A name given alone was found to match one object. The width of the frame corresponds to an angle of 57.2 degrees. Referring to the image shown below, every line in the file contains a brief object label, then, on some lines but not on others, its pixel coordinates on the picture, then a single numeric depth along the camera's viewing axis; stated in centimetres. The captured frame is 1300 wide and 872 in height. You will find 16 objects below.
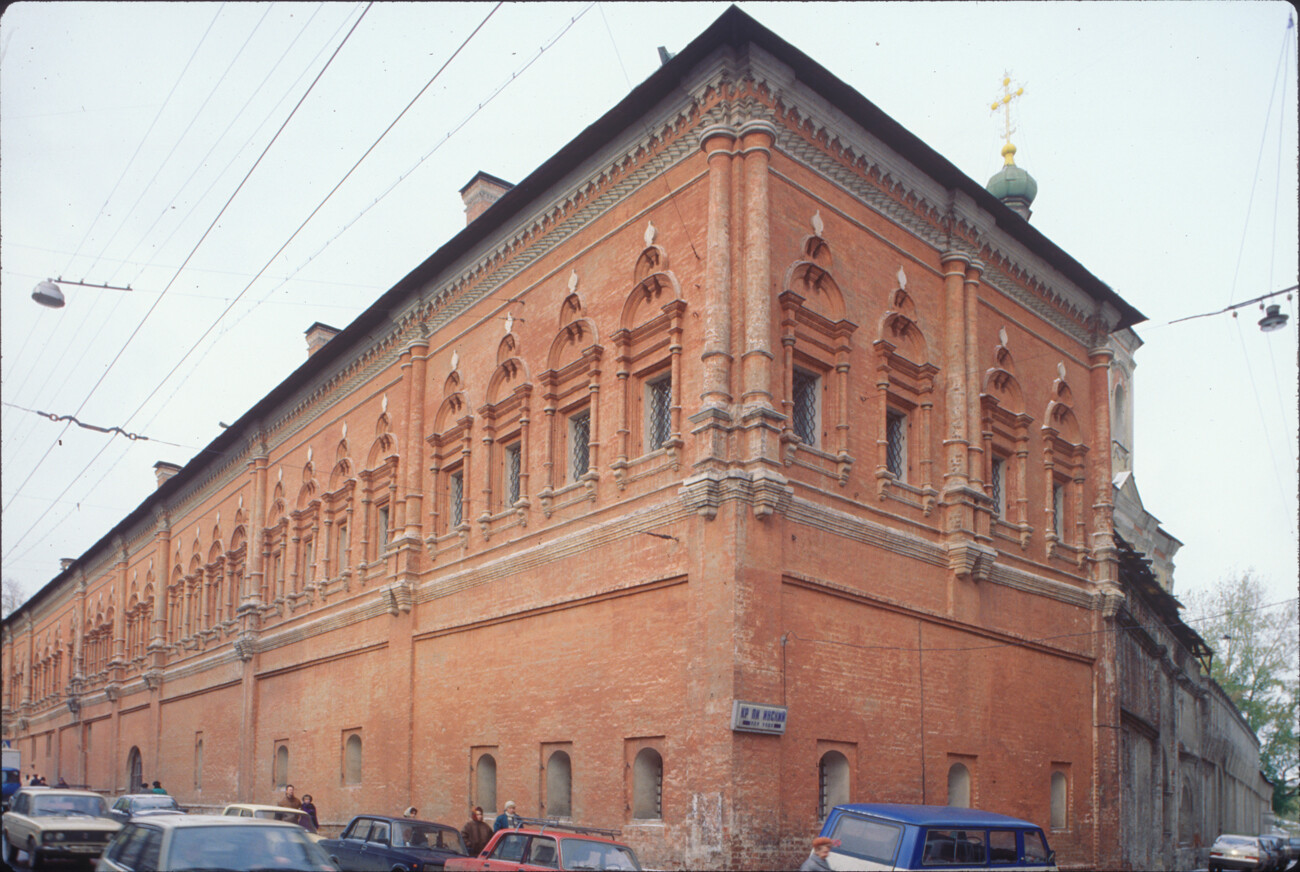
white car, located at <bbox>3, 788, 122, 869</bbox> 1812
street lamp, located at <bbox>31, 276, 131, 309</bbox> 1802
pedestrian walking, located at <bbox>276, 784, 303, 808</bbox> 2456
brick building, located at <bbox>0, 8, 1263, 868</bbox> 1738
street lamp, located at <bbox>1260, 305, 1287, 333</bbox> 1577
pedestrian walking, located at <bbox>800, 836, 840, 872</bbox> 1071
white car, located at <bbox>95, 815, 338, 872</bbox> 1027
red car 1382
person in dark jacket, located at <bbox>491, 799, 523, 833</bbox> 1848
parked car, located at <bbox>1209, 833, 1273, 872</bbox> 2995
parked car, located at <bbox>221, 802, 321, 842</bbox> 1930
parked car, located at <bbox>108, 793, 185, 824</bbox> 2392
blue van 1377
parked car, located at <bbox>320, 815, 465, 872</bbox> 1684
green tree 4981
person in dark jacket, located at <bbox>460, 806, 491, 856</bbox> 1862
